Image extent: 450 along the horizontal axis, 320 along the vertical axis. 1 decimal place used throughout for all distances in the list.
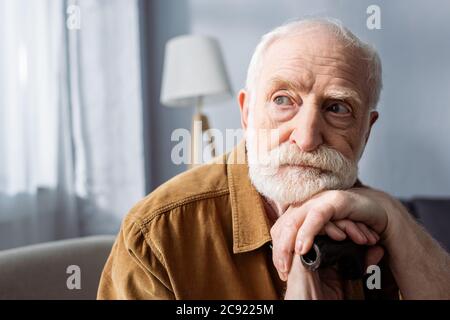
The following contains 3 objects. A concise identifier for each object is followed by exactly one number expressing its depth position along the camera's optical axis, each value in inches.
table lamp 70.5
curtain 57.0
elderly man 21.5
